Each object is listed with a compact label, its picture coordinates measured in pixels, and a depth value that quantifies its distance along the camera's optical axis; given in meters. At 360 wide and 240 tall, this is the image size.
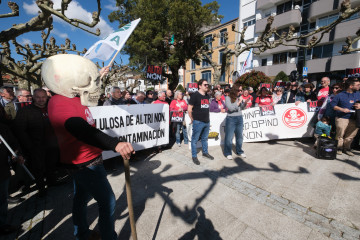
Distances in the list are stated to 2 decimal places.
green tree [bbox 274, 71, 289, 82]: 18.90
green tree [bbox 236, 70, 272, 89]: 15.34
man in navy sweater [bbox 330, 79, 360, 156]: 4.34
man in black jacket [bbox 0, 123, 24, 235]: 2.17
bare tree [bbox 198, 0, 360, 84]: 7.30
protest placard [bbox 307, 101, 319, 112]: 5.62
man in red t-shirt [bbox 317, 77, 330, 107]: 5.56
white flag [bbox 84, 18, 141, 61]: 2.63
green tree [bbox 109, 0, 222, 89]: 14.91
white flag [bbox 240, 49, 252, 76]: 9.73
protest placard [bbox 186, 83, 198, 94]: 9.89
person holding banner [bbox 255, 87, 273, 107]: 5.60
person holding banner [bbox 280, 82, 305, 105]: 6.25
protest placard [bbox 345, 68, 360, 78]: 9.03
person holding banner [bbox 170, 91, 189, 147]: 5.56
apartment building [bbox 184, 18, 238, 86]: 29.33
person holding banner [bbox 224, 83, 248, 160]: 4.15
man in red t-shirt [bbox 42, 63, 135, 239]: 1.26
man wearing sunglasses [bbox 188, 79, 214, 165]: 4.14
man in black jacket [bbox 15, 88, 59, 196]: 3.02
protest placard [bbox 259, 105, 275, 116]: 5.60
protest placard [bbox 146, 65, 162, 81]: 8.52
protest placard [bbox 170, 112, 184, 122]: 5.52
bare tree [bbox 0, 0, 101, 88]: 4.46
